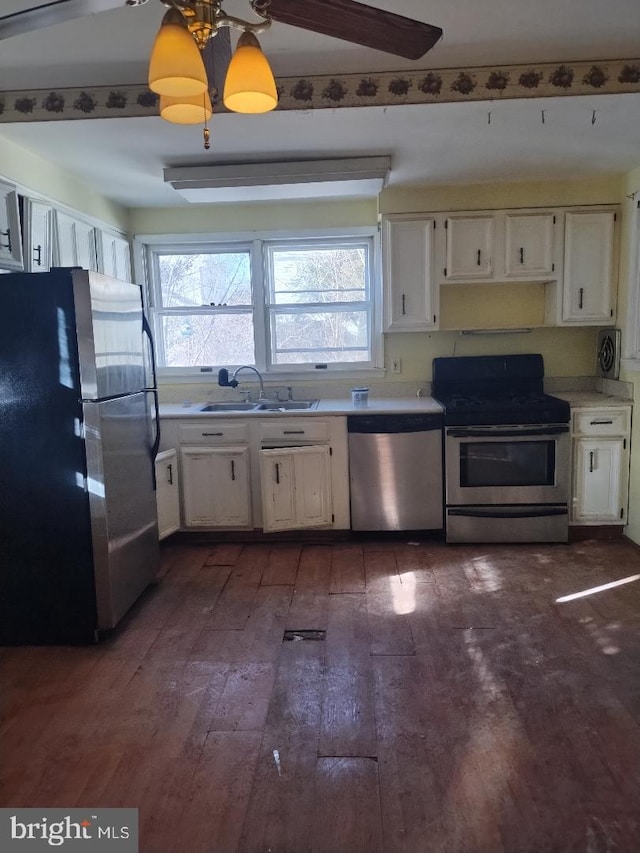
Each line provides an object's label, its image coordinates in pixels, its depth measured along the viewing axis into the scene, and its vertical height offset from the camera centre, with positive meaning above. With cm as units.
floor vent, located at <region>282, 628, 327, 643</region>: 265 -131
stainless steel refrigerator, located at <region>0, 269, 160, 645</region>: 248 -46
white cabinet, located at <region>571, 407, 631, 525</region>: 373 -80
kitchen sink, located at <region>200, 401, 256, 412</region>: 406 -41
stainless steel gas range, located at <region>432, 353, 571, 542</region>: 367 -81
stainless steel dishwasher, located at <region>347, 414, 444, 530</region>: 374 -81
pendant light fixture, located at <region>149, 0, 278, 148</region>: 129 +66
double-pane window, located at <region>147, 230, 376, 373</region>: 434 +33
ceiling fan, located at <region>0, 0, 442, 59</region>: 139 +81
